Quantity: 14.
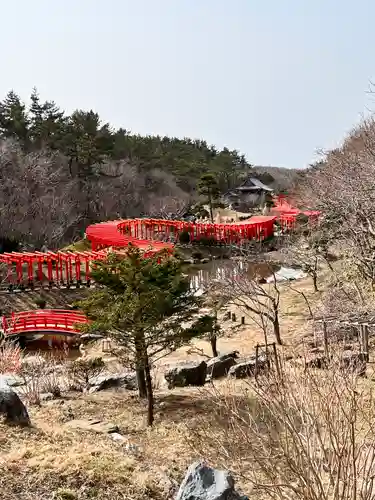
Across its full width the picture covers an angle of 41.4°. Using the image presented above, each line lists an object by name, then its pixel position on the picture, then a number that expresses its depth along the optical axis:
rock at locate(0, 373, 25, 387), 12.52
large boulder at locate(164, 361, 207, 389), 13.66
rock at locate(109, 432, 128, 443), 9.11
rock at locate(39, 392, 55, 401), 12.07
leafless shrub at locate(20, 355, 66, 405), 11.64
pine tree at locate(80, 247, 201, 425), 10.25
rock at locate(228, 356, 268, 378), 12.68
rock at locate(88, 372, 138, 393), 13.72
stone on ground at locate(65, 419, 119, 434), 9.50
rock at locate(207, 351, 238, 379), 13.95
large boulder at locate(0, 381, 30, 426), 8.46
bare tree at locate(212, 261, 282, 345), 16.66
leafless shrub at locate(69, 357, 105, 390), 14.07
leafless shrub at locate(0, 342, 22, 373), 13.61
